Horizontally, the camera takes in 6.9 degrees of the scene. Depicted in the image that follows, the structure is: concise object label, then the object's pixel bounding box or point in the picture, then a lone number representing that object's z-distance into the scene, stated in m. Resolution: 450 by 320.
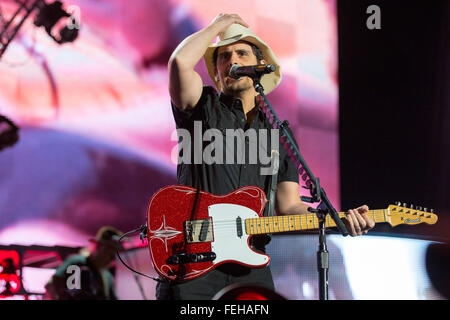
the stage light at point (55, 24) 13.36
